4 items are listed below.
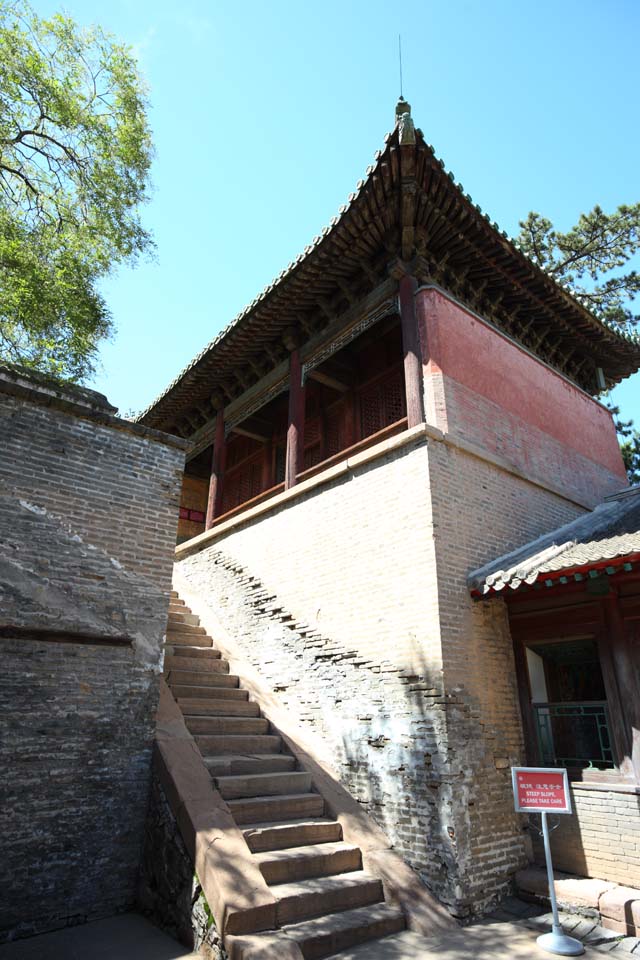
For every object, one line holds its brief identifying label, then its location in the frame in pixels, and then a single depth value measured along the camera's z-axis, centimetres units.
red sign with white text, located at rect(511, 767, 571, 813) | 429
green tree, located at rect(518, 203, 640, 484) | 1487
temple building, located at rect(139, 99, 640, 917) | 527
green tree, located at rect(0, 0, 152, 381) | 714
